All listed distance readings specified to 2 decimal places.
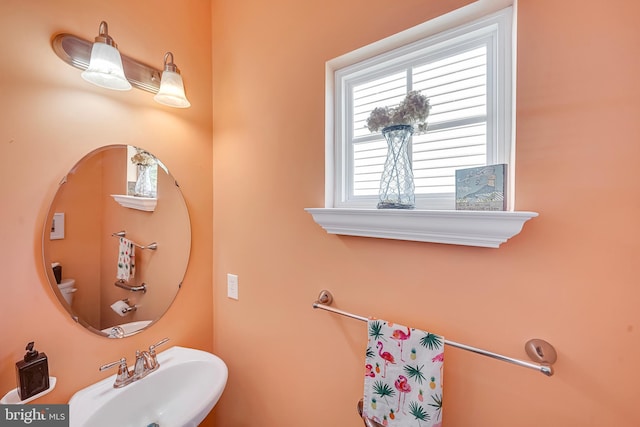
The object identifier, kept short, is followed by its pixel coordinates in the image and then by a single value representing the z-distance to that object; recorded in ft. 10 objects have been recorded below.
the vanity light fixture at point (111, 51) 2.86
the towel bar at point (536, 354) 1.95
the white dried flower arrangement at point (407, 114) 2.64
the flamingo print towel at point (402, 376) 2.30
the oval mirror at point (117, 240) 3.08
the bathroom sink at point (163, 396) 2.93
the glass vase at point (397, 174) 2.75
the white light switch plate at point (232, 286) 4.37
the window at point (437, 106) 2.47
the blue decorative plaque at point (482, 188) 2.23
